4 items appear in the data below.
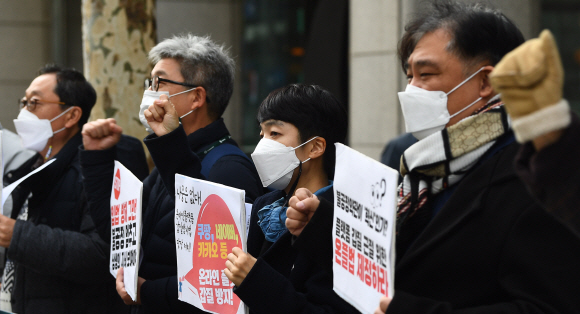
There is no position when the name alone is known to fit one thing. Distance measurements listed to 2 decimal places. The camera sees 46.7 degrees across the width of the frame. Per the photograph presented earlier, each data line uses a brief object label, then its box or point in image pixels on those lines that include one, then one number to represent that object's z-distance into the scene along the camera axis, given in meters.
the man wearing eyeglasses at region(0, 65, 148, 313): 3.44
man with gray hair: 2.94
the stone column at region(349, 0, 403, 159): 7.92
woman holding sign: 2.35
